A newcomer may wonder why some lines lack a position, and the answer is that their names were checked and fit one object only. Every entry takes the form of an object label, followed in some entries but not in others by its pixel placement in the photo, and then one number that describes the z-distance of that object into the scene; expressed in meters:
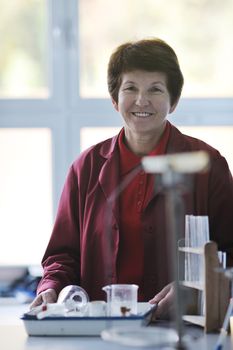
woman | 4.31
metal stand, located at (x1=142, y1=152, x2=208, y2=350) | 2.41
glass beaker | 3.74
